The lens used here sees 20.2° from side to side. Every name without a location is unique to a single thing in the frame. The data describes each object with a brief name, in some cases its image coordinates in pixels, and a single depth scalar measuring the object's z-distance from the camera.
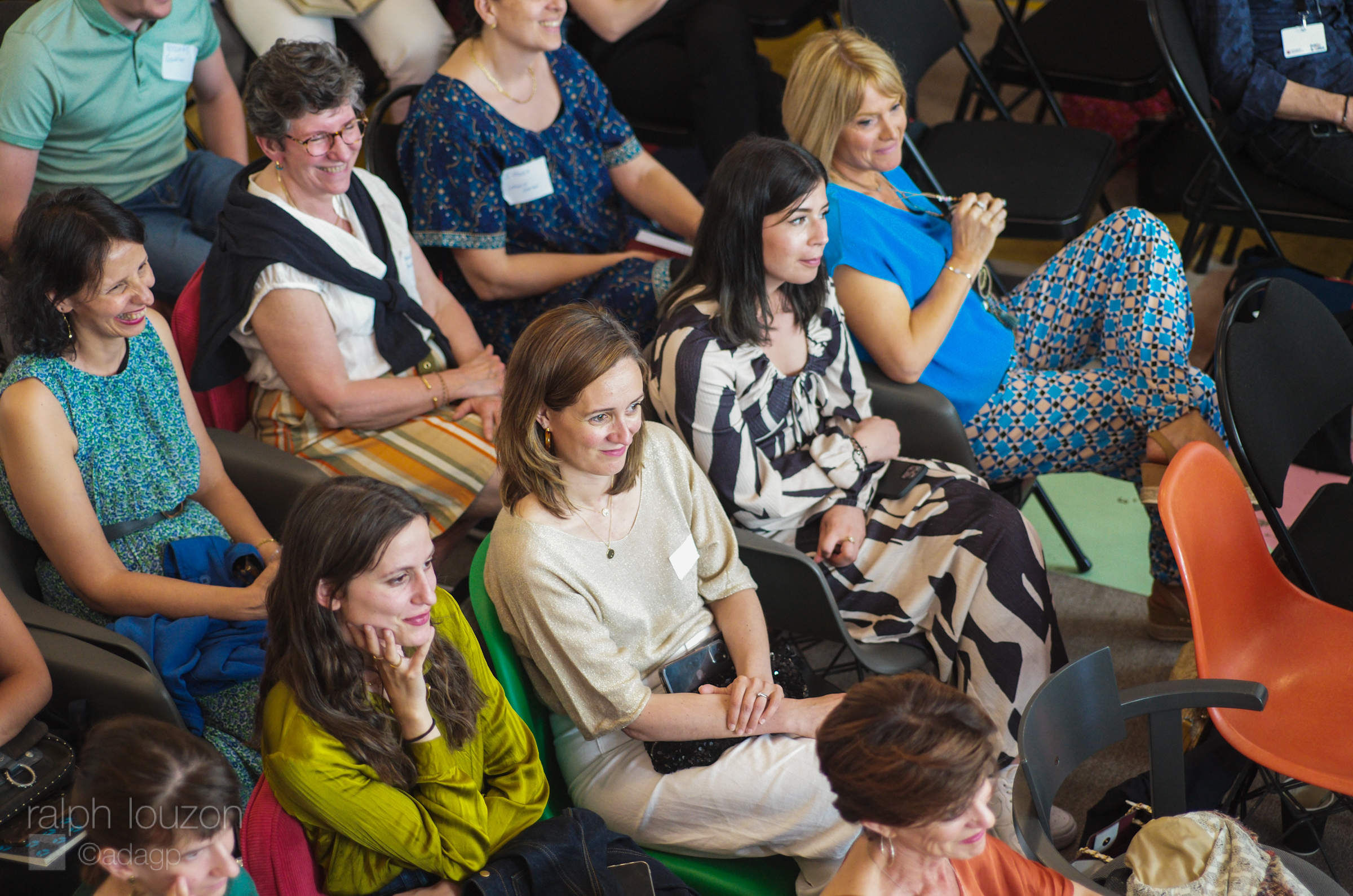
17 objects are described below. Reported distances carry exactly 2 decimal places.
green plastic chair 4.84
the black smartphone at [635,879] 4.76
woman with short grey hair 5.18
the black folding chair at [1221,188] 5.81
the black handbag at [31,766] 4.78
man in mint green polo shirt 5.41
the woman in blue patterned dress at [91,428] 4.94
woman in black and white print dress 5.11
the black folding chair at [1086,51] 6.13
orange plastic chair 4.94
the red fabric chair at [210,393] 5.23
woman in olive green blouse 4.69
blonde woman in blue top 5.35
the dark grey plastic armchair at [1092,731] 4.66
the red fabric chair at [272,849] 4.67
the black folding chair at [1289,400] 5.03
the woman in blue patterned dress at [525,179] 5.49
